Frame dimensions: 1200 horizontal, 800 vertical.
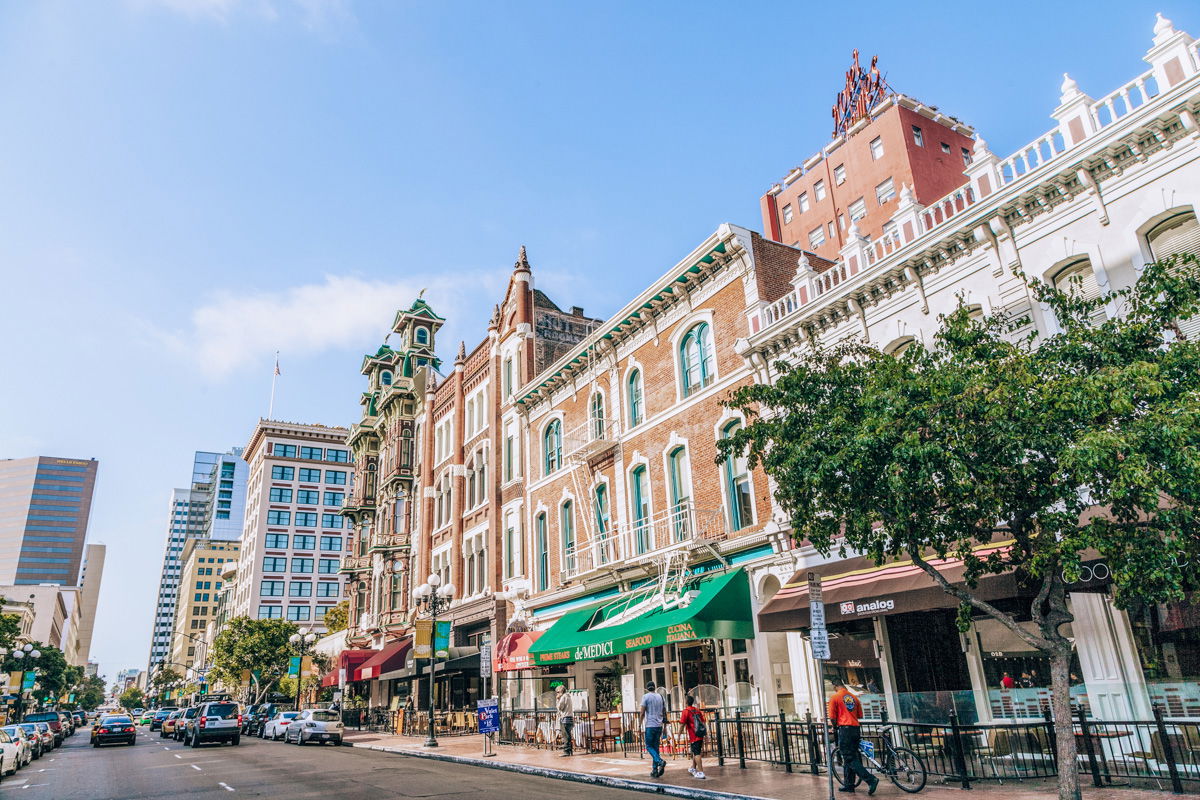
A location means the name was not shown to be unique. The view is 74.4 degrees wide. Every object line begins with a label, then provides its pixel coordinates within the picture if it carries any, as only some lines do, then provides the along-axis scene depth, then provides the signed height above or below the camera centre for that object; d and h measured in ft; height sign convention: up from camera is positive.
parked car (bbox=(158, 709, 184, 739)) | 152.76 -3.46
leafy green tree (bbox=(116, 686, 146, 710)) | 590.96 +6.69
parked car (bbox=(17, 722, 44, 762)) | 96.96 -2.89
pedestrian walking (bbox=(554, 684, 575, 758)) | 64.23 -2.67
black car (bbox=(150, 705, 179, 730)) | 181.88 -2.47
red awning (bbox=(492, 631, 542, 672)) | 82.82 +3.84
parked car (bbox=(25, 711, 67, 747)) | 135.50 -1.20
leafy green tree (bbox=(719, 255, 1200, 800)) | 29.07 +8.25
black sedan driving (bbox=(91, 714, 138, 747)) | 118.11 -3.01
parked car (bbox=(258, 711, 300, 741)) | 109.29 -3.24
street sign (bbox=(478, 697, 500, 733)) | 68.28 -2.11
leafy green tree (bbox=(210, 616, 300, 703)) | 194.09 +12.56
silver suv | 99.81 -2.33
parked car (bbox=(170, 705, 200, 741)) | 117.80 -2.44
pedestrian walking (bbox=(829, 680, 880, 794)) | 38.74 -2.77
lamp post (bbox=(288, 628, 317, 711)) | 143.84 +9.71
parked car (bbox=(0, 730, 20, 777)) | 66.08 -3.30
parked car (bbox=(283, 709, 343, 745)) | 95.40 -3.20
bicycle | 38.00 -4.49
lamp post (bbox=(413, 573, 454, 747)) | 80.23 +9.58
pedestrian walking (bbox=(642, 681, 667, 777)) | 47.24 -2.38
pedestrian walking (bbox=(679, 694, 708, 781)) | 45.78 -2.91
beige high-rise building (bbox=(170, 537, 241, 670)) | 472.44 +64.77
